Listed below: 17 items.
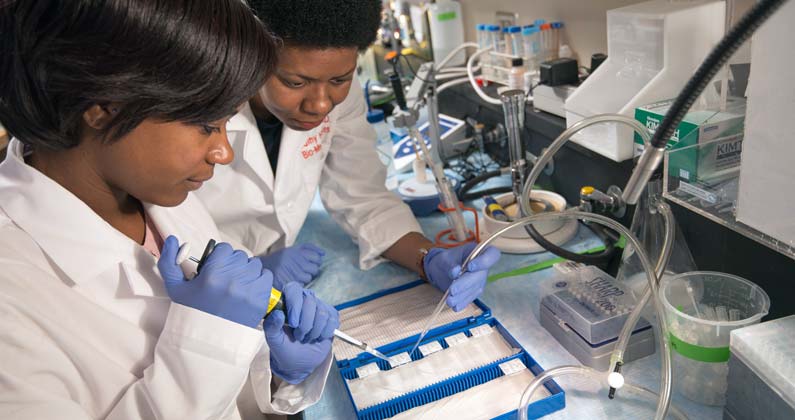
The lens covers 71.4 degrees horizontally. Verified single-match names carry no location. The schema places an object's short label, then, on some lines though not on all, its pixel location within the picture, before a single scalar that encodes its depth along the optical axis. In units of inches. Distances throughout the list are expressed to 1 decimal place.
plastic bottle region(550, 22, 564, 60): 73.7
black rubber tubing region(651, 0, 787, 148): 16.9
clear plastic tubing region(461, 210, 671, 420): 33.0
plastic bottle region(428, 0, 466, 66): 102.6
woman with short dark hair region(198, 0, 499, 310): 42.9
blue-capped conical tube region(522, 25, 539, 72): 74.0
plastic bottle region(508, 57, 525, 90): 74.7
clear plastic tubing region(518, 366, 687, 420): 35.8
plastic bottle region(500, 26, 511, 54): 80.5
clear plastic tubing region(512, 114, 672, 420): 33.1
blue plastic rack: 36.4
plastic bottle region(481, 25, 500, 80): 83.5
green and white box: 37.7
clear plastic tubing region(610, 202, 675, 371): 36.8
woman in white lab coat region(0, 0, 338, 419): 26.7
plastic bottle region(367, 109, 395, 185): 94.3
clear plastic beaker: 34.0
